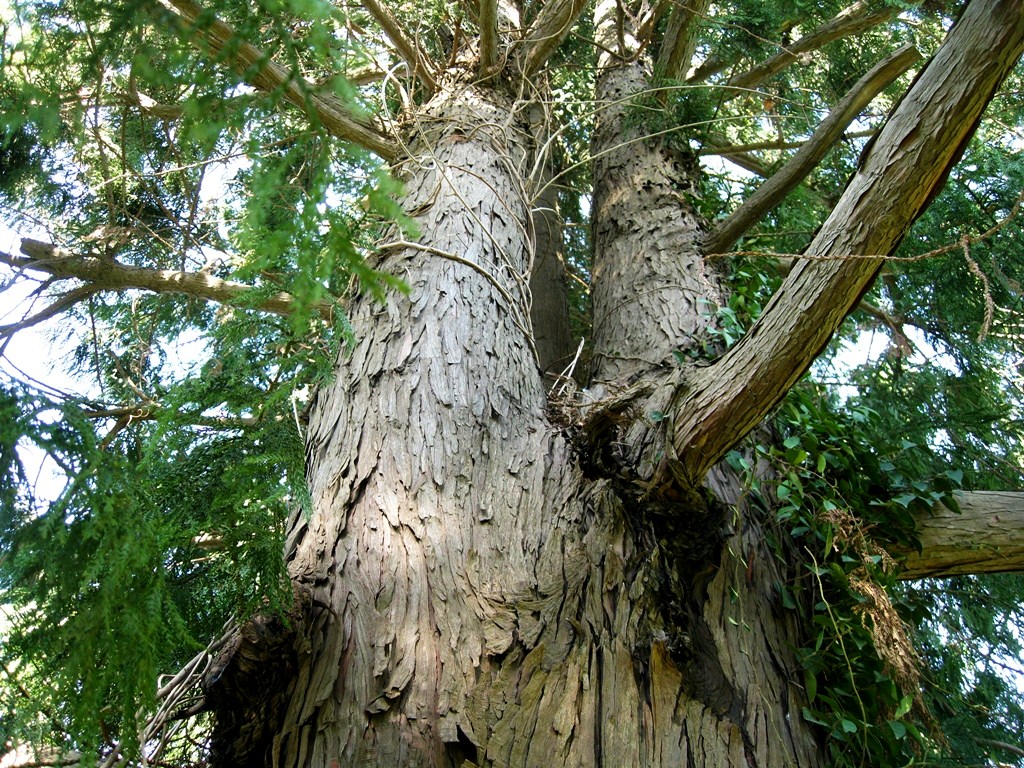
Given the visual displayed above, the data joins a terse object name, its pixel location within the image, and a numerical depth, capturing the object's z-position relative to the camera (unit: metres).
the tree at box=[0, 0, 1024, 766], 1.22
